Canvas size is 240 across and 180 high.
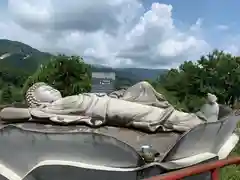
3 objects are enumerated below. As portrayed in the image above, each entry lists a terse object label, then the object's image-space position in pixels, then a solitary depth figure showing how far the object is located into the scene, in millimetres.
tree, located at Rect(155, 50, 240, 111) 12292
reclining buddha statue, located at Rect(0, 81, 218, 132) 2095
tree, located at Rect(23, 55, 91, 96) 8488
